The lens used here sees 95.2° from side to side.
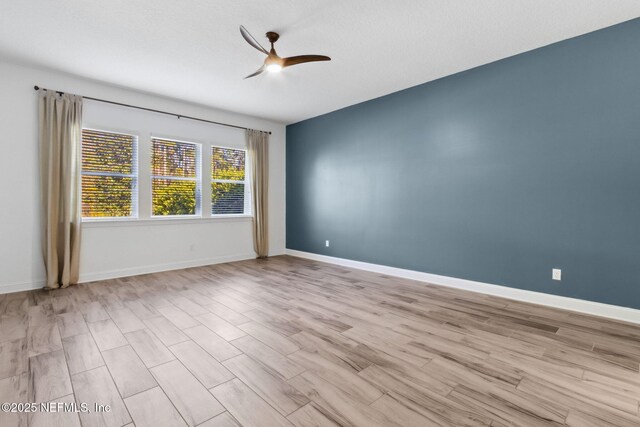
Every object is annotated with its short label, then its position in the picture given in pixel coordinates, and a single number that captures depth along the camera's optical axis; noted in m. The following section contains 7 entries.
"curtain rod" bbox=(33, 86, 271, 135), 4.18
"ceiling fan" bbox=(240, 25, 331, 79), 2.91
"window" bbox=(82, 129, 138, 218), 4.25
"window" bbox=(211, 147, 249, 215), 5.59
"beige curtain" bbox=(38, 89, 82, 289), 3.80
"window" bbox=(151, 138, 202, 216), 4.88
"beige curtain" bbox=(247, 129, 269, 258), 5.93
